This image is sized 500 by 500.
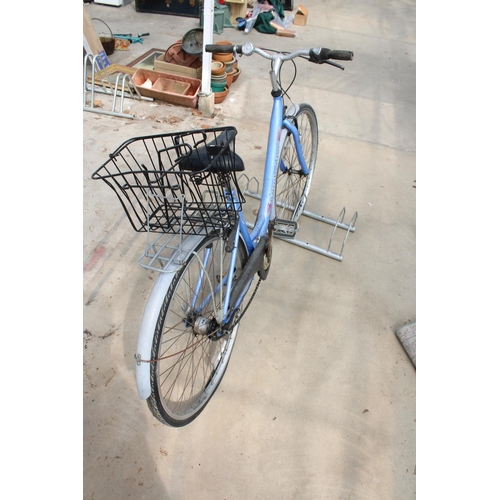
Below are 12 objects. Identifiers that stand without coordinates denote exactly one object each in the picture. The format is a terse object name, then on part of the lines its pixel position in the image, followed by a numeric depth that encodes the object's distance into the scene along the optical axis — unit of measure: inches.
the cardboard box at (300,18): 250.2
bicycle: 52.0
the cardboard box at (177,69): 161.0
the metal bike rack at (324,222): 99.3
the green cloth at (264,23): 236.8
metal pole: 124.1
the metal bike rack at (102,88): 146.7
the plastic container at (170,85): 159.9
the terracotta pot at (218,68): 155.0
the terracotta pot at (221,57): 162.6
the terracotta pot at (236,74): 173.5
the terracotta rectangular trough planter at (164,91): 152.8
